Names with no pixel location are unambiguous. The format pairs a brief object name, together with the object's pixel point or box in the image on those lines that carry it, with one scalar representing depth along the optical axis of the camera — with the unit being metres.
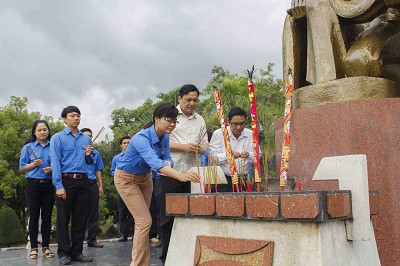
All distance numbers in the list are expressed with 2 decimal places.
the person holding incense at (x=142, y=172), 3.77
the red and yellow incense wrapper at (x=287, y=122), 2.55
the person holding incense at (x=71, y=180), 5.31
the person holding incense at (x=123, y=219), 7.69
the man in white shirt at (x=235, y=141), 4.59
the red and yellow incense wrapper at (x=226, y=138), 2.85
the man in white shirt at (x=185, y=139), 4.34
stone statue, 3.58
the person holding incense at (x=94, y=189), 7.13
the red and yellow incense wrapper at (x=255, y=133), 2.65
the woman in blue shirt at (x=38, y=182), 5.70
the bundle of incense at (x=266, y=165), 2.85
